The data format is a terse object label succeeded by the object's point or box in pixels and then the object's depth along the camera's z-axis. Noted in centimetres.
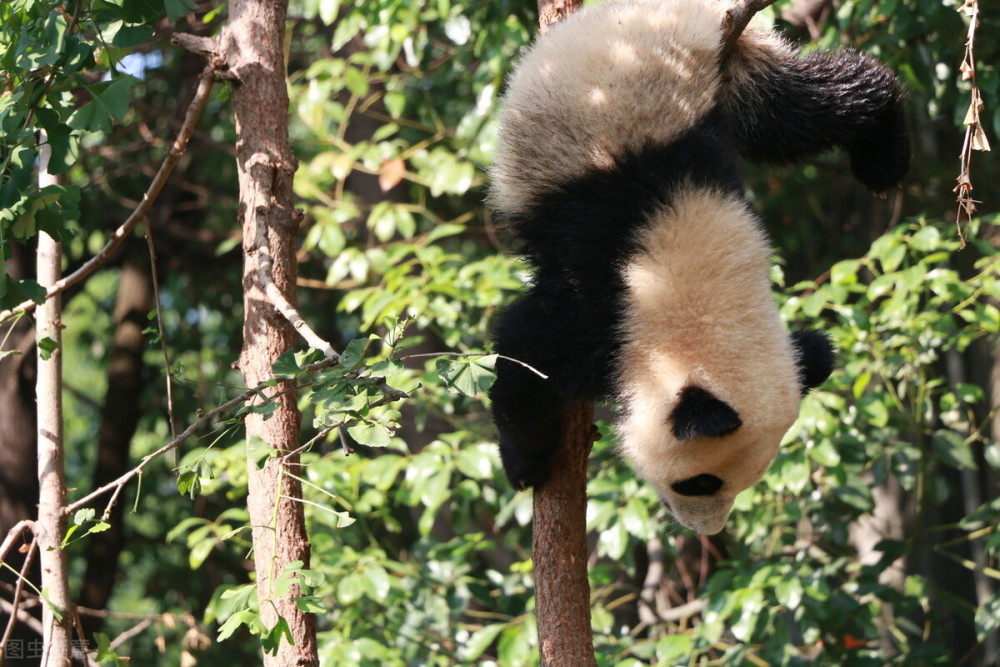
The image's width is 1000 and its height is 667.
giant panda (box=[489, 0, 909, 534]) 507
